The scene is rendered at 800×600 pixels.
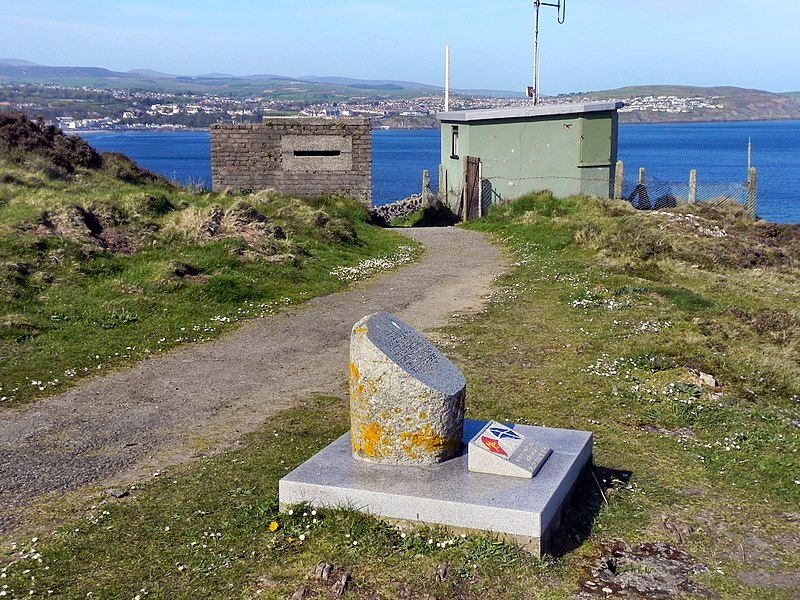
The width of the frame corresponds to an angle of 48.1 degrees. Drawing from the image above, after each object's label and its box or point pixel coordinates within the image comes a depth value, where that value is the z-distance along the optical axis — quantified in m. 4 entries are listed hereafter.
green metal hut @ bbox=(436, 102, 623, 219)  28.06
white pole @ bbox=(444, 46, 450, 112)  34.76
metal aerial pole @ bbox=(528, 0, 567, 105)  31.09
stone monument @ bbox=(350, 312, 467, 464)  6.55
